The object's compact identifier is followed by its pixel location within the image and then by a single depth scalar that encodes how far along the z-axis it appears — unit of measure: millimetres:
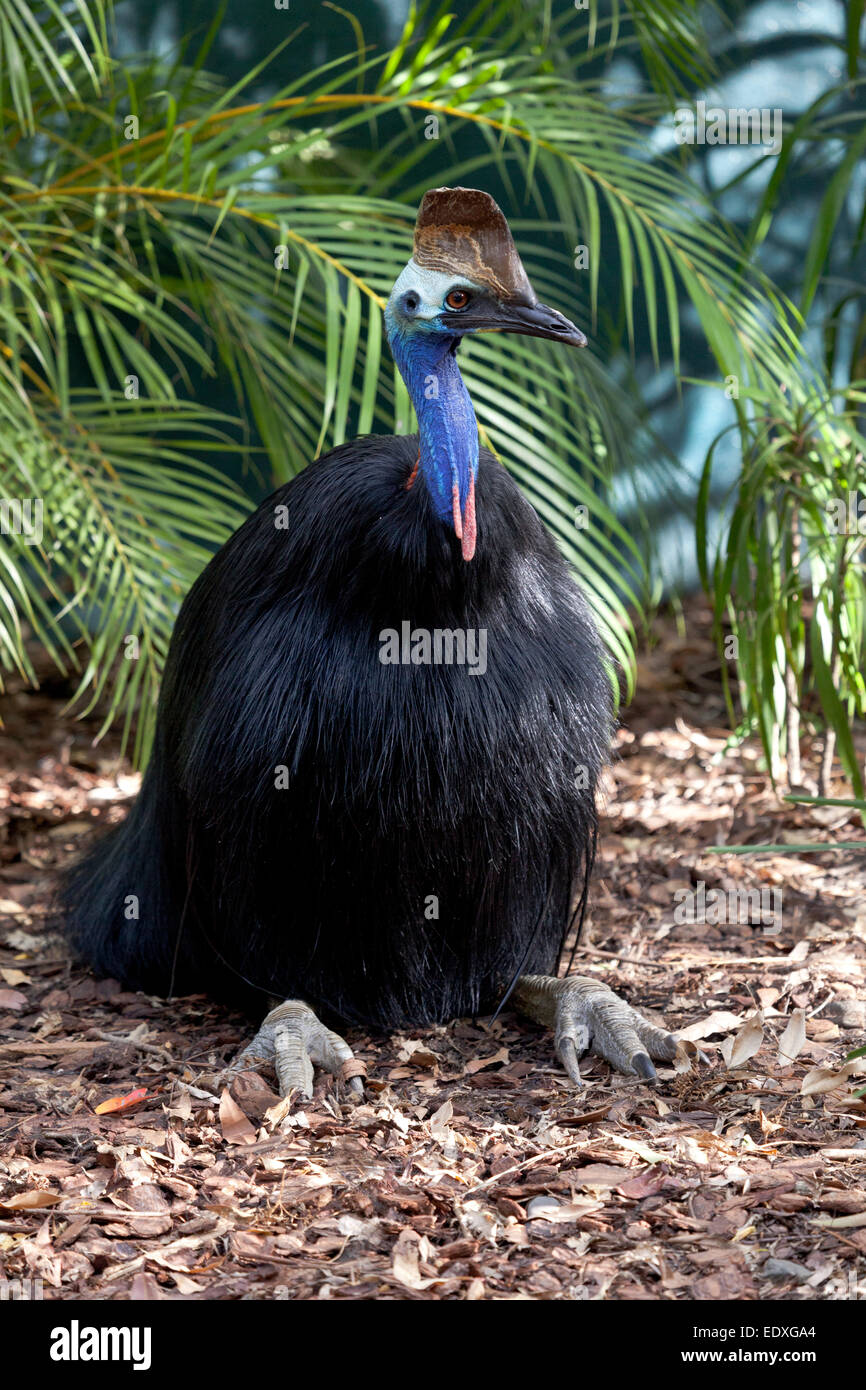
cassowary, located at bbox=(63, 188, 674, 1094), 4449
